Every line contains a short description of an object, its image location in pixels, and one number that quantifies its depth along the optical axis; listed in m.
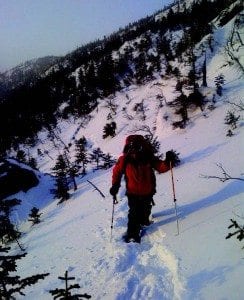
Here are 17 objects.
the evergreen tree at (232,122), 16.18
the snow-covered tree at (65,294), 2.28
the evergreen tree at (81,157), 31.43
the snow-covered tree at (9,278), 2.62
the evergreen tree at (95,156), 34.01
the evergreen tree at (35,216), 14.23
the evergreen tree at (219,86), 29.44
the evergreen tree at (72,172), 21.11
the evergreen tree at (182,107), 27.62
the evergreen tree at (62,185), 17.61
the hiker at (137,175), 6.21
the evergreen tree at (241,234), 3.83
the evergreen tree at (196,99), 28.98
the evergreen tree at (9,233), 11.90
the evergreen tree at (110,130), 48.95
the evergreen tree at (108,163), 26.35
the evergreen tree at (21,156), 49.98
